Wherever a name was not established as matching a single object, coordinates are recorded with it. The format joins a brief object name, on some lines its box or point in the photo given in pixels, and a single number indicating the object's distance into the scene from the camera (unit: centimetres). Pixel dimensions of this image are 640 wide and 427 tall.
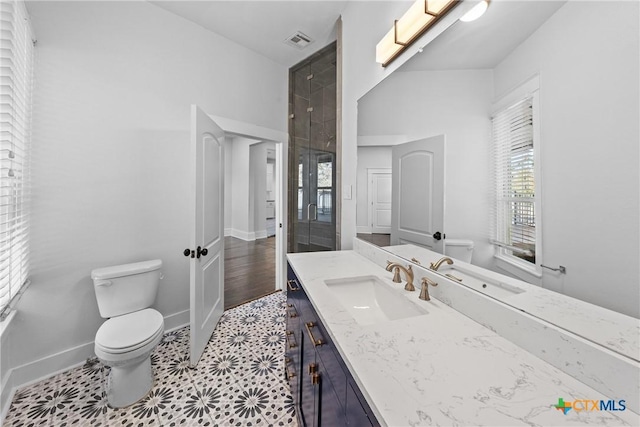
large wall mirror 49
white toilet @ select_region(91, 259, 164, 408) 139
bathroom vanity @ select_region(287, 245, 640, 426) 47
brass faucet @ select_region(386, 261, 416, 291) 109
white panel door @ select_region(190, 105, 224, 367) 171
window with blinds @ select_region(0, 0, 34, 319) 123
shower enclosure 236
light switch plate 196
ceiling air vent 239
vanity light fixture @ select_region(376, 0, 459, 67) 105
